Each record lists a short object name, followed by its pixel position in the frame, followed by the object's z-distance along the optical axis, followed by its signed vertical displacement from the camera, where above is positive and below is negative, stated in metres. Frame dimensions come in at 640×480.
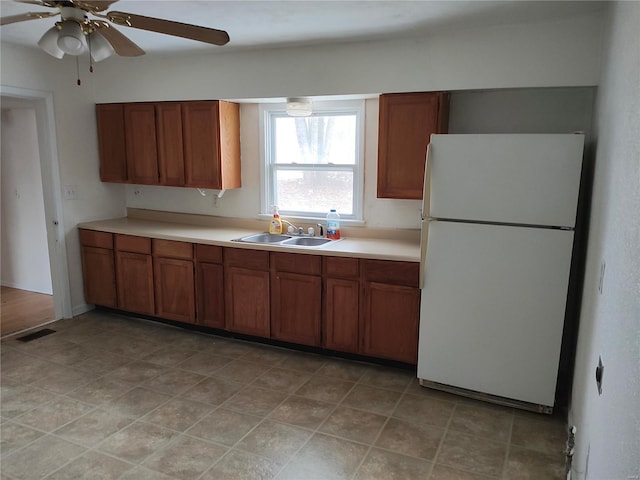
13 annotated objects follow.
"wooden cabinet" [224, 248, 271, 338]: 3.62 -1.01
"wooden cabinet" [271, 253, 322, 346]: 3.44 -1.01
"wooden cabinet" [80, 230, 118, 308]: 4.27 -0.99
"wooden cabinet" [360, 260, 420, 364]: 3.15 -1.00
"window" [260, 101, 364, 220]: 3.81 +0.03
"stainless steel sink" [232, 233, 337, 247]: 3.79 -0.64
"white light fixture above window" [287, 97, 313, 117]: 3.65 +0.44
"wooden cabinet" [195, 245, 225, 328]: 3.79 -1.02
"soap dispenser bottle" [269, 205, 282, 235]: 4.05 -0.54
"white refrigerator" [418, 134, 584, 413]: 2.55 -0.54
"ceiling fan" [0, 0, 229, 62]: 1.89 +0.57
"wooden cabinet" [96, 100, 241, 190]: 3.97 +0.16
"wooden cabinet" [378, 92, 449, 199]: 3.19 +0.20
